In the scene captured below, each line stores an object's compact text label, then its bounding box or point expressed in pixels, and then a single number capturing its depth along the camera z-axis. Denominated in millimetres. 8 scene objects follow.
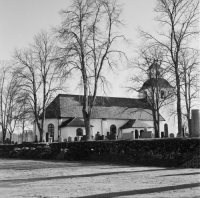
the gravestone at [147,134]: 25891
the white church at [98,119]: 42438
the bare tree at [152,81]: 23955
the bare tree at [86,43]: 21250
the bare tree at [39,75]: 29719
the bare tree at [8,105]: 35034
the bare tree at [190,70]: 19491
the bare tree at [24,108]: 29394
